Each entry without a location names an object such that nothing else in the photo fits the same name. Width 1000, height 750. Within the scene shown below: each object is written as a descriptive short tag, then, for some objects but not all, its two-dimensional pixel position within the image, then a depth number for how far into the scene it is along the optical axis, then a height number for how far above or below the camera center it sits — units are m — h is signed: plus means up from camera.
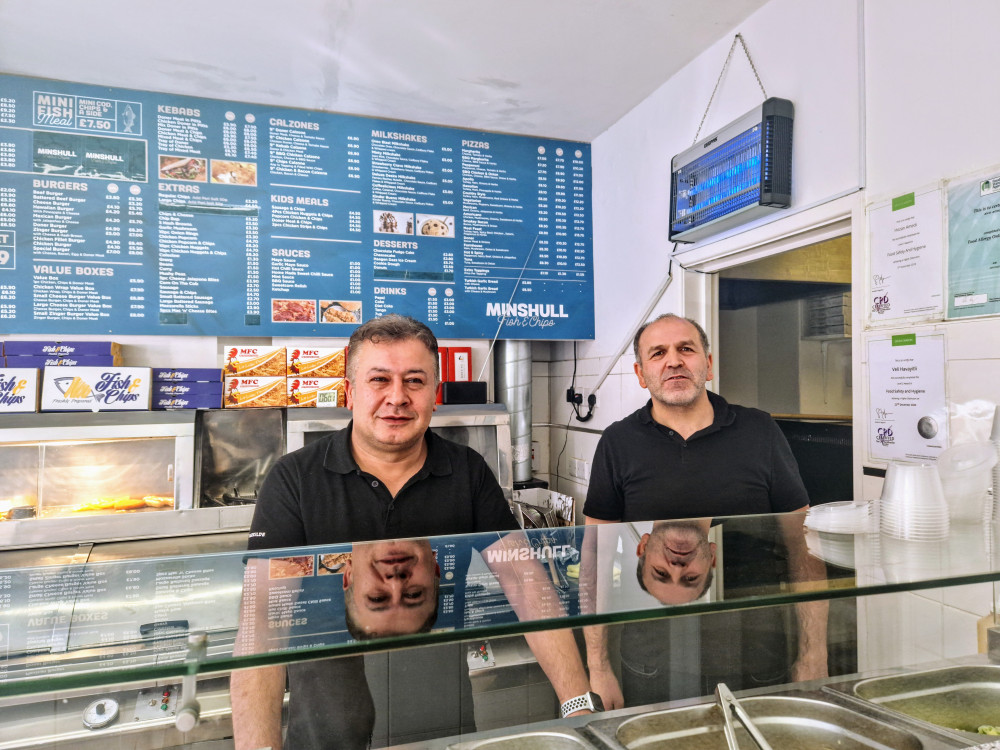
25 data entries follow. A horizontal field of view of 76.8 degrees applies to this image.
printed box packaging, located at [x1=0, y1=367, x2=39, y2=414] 2.49 -0.06
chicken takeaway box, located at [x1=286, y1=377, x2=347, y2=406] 2.92 -0.08
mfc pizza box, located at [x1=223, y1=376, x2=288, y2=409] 2.82 -0.08
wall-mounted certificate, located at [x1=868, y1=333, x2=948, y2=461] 1.64 -0.07
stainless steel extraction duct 3.42 -0.12
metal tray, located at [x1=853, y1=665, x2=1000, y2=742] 0.94 -0.49
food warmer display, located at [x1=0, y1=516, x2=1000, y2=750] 0.65 -0.29
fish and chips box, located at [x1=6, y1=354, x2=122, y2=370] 2.55 +0.06
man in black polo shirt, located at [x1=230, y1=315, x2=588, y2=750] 1.48 -0.24
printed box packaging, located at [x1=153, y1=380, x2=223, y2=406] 2.69 -0.06
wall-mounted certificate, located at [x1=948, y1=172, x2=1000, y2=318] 1.50 +0.31
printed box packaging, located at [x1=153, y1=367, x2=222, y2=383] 2.70 +0.00
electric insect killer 2.11 +0.73
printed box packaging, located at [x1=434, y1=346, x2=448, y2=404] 3.28 +0.06
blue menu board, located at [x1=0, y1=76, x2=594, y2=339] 2.74 +0.75
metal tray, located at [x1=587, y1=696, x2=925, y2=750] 0.85 -0.49
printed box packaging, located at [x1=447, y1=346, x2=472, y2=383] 3.31 +0.06
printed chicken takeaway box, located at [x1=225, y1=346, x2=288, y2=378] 2.88 +0.06
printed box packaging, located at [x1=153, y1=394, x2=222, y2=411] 2.68 -0.12
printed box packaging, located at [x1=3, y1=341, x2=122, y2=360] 2.56 +0.11
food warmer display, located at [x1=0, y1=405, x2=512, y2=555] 2.47 -0.40
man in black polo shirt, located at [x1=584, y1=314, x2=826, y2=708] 1.89 -0.25
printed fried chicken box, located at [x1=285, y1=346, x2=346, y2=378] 2.97 +0.06
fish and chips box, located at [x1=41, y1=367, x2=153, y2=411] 2.53 -0.05
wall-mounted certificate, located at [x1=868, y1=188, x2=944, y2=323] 1.64 +0.32
